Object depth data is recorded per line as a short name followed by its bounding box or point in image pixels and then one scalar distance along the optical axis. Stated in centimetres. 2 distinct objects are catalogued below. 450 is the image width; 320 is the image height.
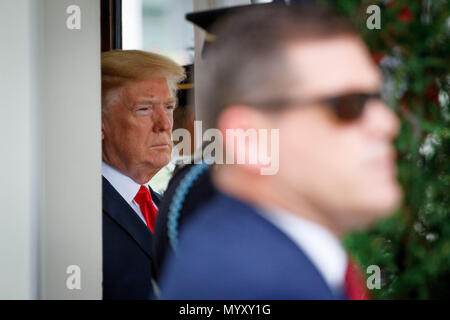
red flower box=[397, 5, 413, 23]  523
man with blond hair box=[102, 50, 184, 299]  551
